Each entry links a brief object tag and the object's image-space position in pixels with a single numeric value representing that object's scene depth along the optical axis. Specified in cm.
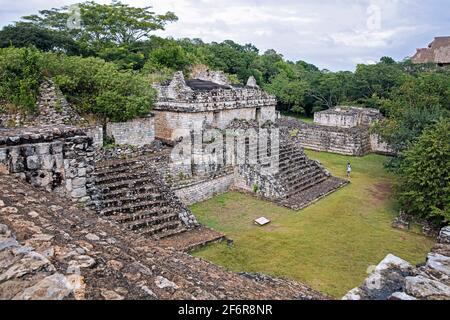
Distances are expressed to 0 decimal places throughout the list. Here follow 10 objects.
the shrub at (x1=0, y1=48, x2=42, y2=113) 1266
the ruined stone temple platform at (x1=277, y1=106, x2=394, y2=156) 2570
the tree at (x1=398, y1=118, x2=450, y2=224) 1247
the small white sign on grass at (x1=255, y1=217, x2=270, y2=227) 1303
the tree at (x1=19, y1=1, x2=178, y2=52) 3266
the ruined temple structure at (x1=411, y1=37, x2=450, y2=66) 4688
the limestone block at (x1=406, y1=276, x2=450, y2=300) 338
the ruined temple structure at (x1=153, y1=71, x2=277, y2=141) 1730
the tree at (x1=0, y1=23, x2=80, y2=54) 2664
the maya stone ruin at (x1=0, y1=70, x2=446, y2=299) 333
